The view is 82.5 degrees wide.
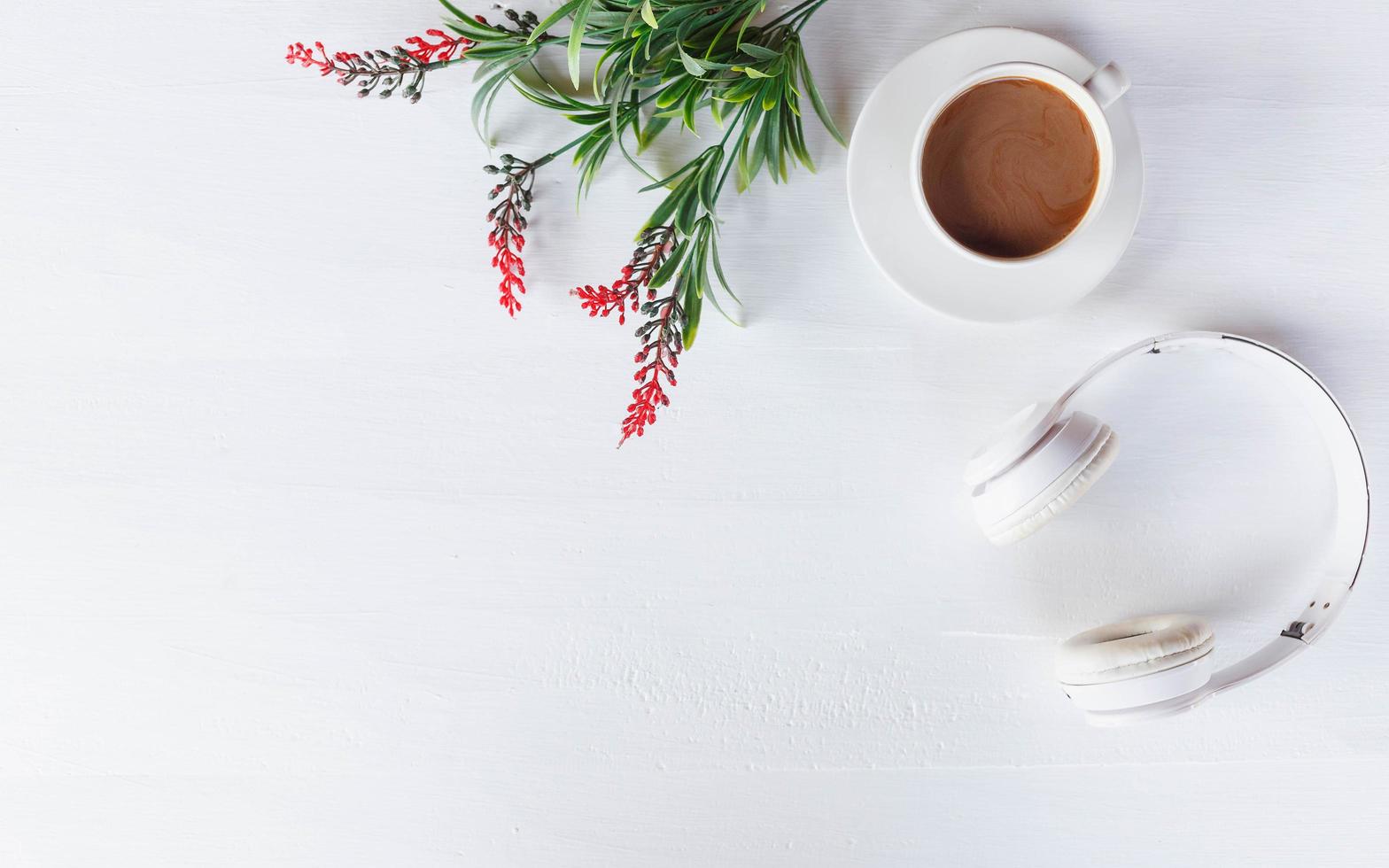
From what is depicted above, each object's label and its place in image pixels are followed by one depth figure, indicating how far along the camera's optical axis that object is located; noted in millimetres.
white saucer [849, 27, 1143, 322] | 677
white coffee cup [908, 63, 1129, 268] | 619
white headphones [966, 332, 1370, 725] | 670
